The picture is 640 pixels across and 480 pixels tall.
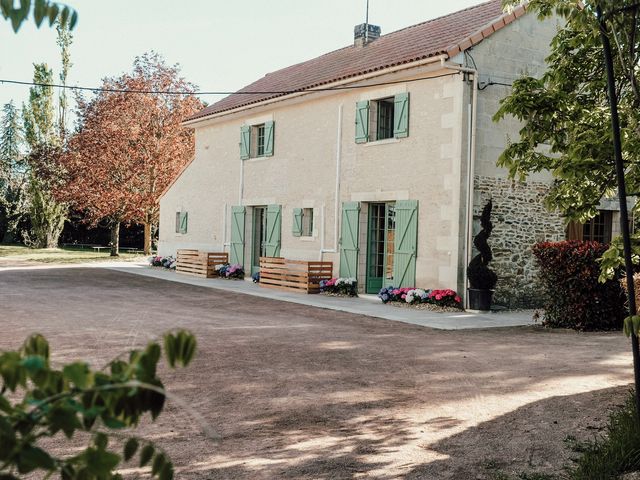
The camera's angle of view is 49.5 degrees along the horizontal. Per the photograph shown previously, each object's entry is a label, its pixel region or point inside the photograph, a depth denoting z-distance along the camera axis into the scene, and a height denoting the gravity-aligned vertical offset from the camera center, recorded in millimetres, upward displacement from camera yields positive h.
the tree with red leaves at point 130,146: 27125 +3629
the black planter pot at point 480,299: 12406 -950
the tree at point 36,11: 1495 +493
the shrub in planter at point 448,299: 12648 -986
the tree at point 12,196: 37344 +2065
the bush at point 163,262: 21594 -762
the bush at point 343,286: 14672 -941
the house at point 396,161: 13055 +1793
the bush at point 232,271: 18328 -829
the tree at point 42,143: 32531 +4321
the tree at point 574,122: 4668 +949
